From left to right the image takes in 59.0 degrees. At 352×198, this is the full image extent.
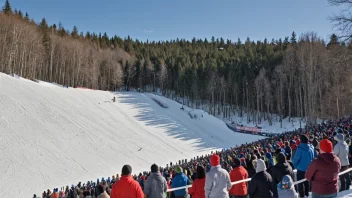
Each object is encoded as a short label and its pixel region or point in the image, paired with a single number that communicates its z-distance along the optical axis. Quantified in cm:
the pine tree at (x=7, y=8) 5816
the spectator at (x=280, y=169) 609
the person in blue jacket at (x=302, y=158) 721
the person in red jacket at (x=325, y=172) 518
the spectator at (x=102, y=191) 625
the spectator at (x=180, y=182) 729
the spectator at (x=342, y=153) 755
